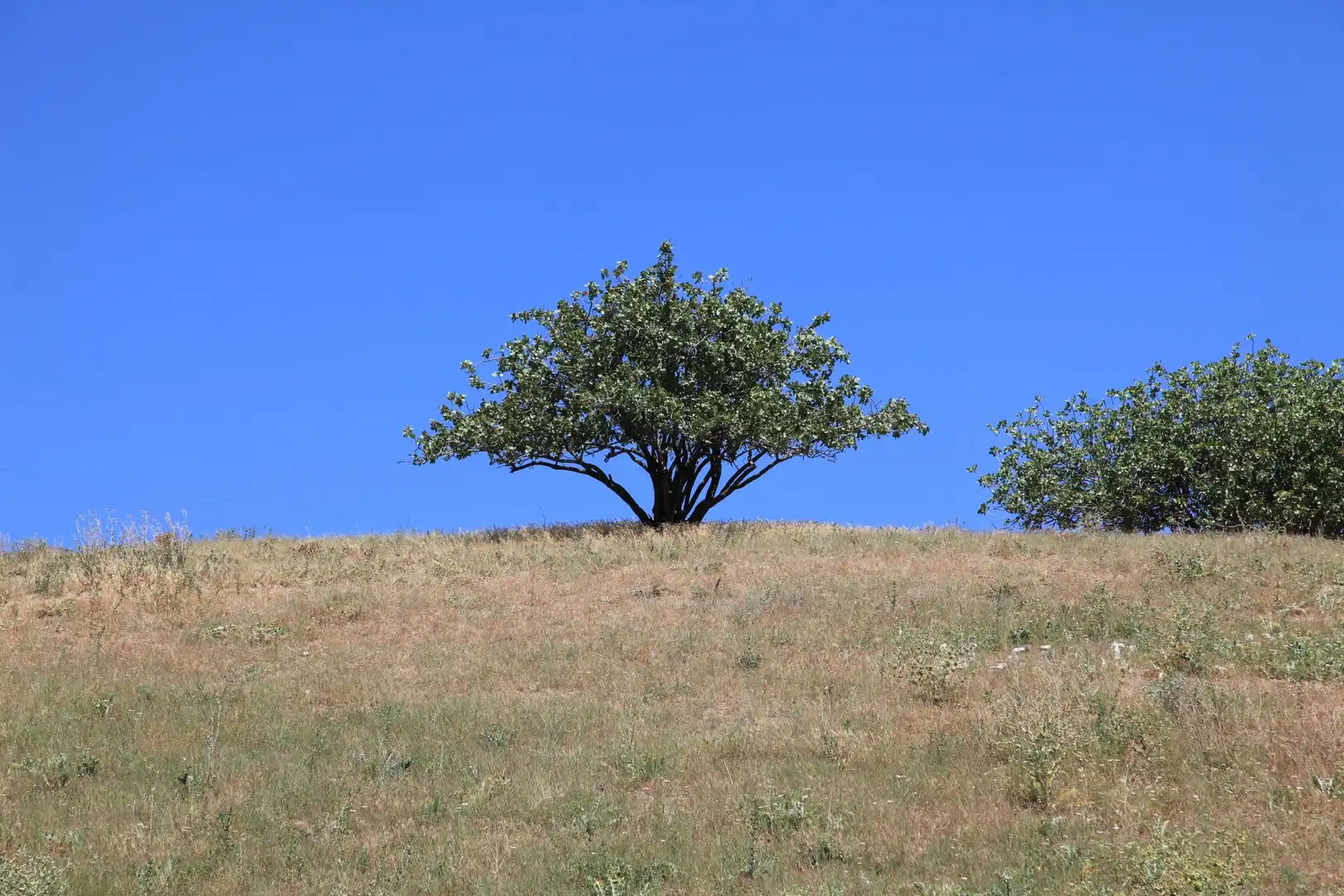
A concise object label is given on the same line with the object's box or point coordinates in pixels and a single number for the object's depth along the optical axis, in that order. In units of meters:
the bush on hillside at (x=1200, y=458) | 34.69
